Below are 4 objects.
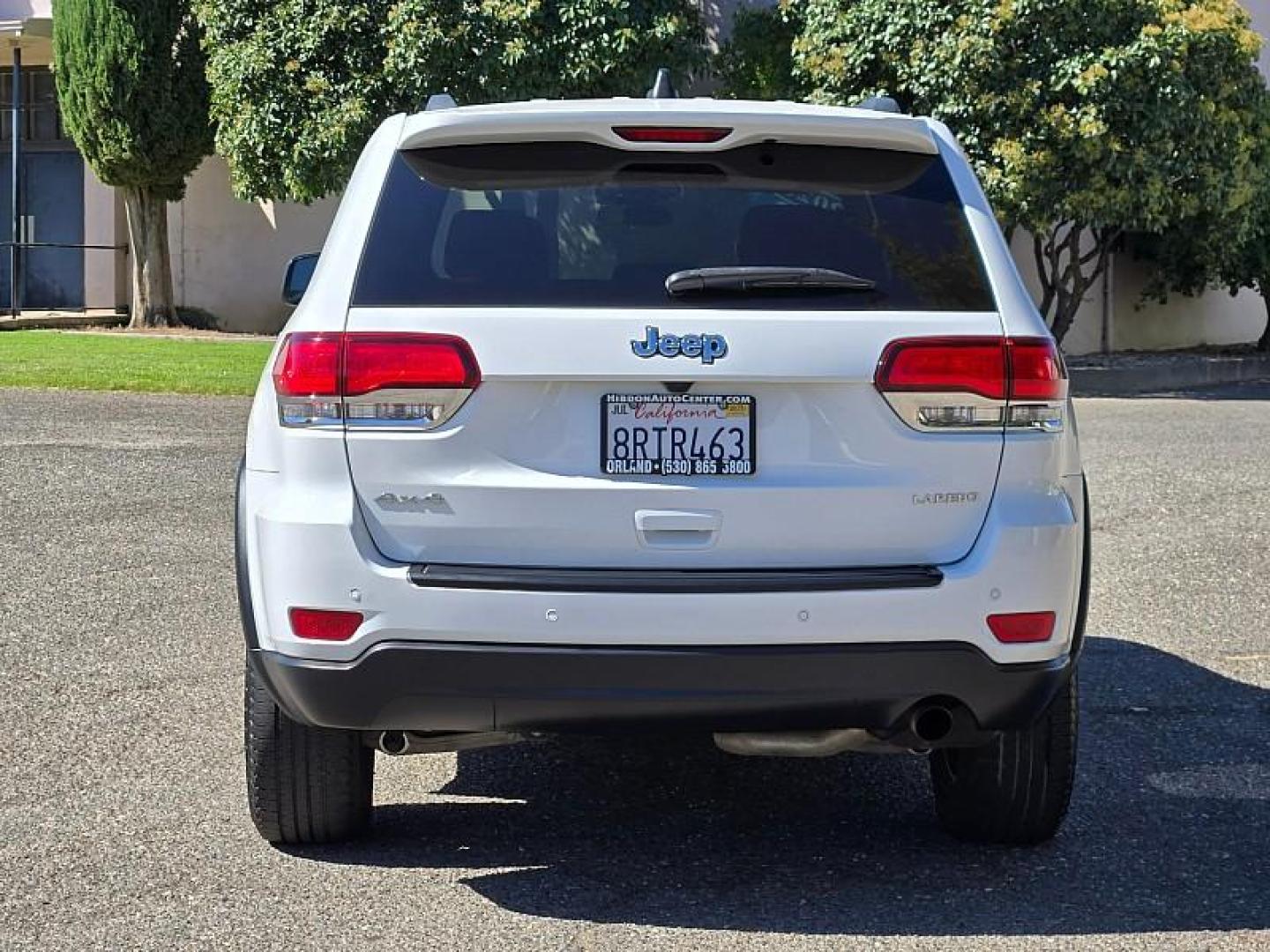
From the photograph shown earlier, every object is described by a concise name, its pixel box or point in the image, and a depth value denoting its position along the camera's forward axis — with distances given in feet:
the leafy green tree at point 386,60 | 68.54
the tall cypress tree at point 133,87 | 80.69
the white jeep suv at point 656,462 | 12.89
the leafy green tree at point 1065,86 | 64.39
